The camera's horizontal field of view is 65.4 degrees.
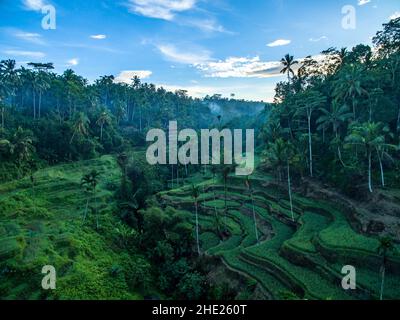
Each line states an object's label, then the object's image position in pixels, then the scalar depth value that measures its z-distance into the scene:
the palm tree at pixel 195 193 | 33.73
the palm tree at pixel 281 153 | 36.00
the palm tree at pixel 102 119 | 67.81
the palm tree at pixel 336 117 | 38.66
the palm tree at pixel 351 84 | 39.06
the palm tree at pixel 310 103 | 41.14
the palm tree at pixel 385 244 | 18.42
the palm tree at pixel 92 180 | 38.56
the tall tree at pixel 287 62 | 54.03
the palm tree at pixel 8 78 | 64.31
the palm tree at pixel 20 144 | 47.72
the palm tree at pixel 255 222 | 32.50
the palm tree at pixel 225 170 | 35.56
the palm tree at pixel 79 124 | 59.66
